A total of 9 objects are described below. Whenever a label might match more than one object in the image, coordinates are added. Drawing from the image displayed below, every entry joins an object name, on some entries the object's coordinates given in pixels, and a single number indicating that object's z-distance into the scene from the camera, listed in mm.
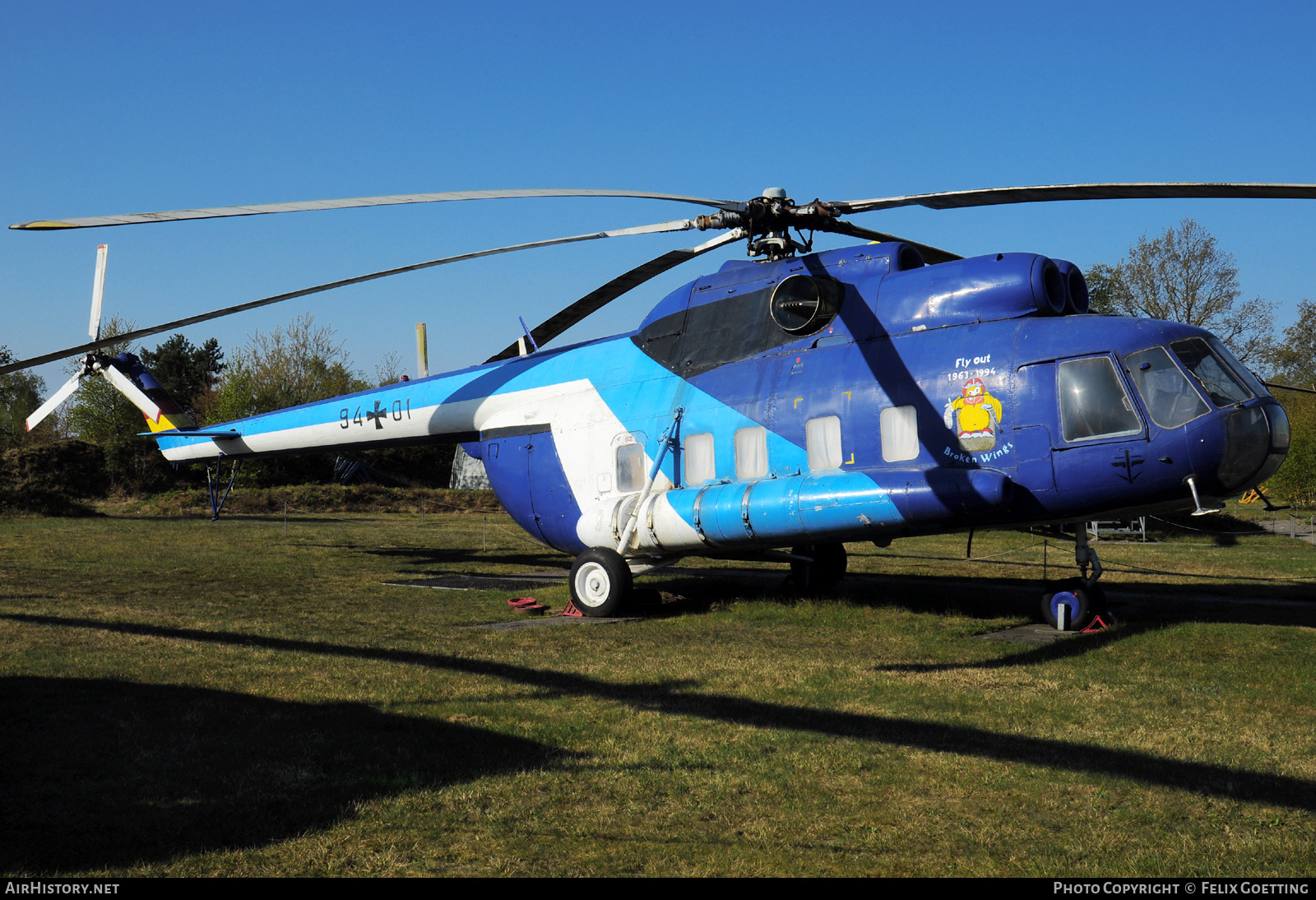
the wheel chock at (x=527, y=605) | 14492
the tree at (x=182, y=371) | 72188
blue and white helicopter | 10727
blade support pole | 18969
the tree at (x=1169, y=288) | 48969
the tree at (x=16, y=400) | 72500
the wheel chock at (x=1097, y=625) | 12156
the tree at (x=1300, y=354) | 61594
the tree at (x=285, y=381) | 61688
